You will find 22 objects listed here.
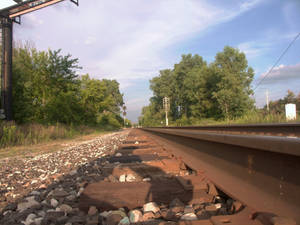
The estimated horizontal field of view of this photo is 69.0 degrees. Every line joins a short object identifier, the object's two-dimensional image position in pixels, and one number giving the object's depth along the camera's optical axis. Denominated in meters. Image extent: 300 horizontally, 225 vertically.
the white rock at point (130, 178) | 2.65
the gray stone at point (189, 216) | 1.41
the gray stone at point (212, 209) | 1.48
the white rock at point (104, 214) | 1.60
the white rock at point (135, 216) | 1.51
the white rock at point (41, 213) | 1.77
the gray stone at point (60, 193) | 2.18
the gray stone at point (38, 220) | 1.59
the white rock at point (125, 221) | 1.45
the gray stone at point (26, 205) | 1.99
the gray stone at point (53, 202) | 1.99
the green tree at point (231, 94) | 31.34
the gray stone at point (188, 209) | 1.52
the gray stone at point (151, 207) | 1.63
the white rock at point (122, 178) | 2.66
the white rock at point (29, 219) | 1.61
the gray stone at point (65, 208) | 1.82
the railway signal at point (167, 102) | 57.41
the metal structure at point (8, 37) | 12.66
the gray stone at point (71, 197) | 2.09
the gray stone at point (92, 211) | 1.66
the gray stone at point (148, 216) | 1.51
